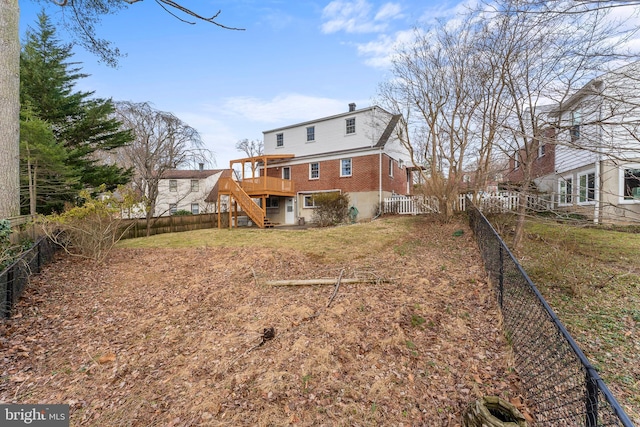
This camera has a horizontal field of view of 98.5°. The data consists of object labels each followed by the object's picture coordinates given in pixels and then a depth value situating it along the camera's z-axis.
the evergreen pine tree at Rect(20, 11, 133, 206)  13.40
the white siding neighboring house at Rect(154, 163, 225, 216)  30.38
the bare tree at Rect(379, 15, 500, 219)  10.07
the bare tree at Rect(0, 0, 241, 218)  6.25
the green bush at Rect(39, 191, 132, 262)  7.52
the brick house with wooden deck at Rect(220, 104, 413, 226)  17.39
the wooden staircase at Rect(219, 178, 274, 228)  17.05
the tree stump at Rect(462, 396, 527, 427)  2.37
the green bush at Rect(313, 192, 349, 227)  16.20
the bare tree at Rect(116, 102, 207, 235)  19.06
